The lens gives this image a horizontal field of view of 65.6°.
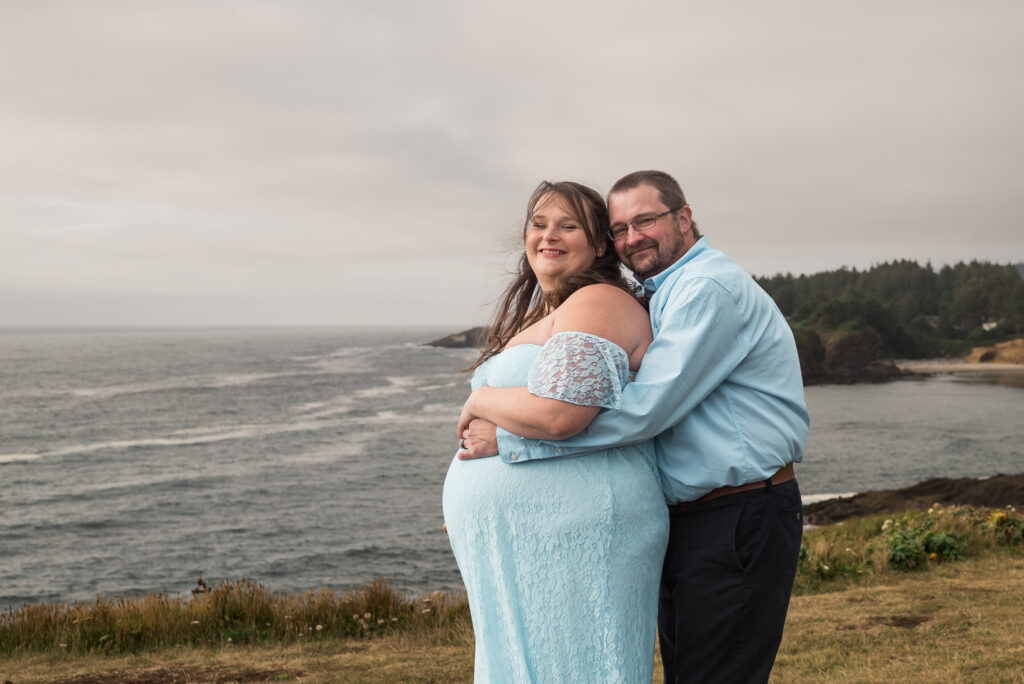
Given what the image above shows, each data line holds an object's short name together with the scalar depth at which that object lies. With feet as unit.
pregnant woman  8.69
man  8.77
